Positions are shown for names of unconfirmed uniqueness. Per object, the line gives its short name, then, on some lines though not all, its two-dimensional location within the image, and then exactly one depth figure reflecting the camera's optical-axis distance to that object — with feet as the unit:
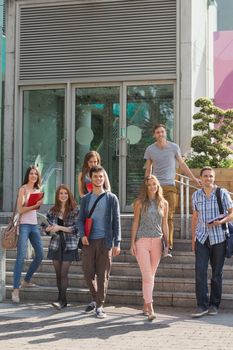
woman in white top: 28.04
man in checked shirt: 25.43
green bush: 38.52
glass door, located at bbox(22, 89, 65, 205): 45.84
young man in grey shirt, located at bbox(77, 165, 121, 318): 25.34
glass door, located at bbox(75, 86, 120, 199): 44.39
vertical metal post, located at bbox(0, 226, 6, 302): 28.39
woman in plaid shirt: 27.06
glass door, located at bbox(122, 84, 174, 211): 43.70
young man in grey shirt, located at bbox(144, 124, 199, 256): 30.14
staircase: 27.48
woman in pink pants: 24.99
